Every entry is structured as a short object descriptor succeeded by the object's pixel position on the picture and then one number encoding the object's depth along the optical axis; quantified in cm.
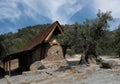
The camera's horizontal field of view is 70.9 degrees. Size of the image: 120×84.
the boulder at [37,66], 1120
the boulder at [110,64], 851
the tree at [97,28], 1010
